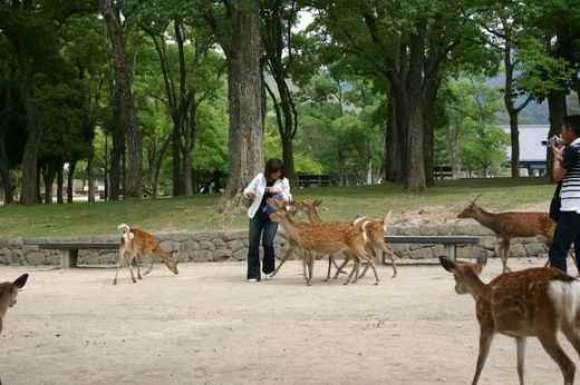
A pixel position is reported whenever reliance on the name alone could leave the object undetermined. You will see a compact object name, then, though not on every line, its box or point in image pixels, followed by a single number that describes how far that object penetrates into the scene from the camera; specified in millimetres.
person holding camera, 8234
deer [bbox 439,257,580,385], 5406
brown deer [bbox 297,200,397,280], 13805
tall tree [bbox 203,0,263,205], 20797
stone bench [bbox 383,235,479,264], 15523
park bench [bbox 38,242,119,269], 16906
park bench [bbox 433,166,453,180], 46281
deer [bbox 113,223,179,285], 14305
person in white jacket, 13492
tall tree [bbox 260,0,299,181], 34531
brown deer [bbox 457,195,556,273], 13992
